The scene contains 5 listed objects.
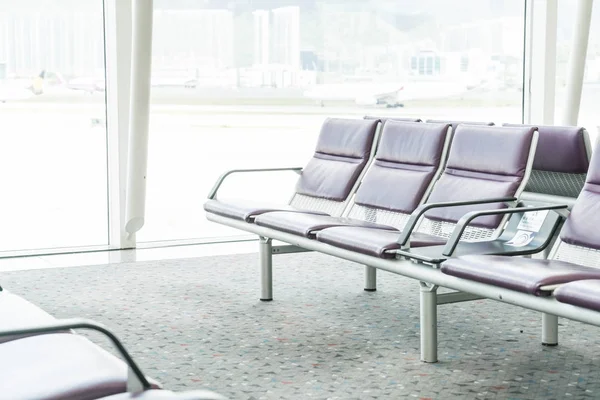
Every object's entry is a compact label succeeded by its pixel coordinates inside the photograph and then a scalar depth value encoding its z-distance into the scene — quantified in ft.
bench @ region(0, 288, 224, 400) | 6.31
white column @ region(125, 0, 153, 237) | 19.88
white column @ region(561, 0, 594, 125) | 24.11
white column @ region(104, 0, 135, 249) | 20.94
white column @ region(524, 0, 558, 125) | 25.49
